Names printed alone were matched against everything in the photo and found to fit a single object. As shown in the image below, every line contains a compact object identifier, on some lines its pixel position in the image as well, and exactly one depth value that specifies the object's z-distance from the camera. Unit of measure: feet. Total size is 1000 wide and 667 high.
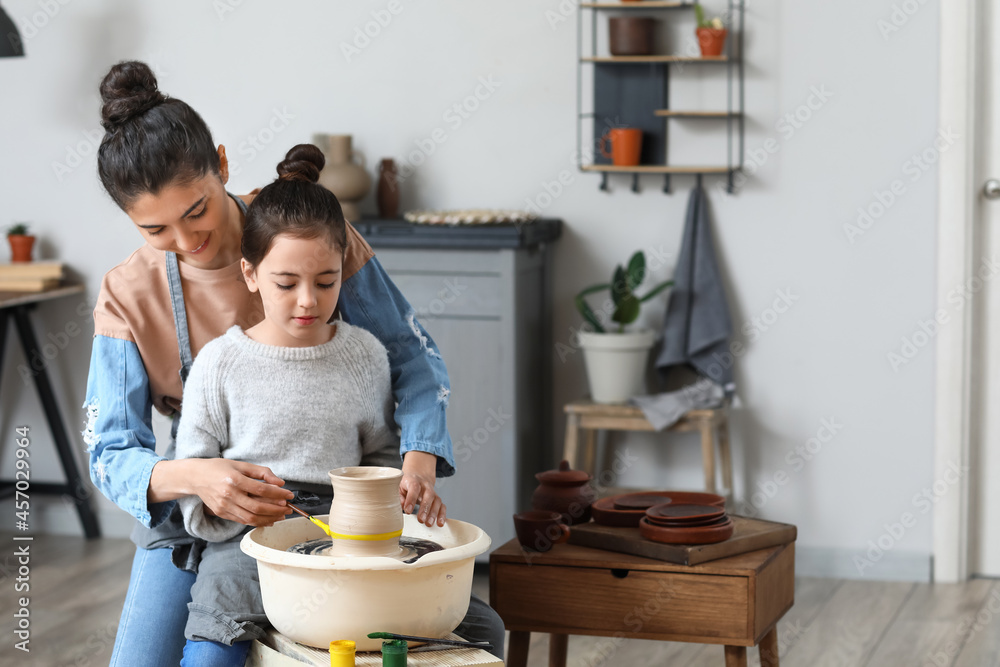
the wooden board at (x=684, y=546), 15.09
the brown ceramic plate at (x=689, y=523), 15.22
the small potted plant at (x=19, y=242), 21.11
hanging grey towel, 19.69
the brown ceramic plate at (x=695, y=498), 15.67
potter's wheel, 14.05
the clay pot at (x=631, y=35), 19.52
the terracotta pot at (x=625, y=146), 19.63
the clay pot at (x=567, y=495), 15.75
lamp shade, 20.06
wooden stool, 19.35
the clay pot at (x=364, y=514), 13.83
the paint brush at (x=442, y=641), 13.69
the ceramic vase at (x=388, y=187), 20.29
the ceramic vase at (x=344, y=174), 20.03
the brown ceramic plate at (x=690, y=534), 15.14
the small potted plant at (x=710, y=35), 19.33
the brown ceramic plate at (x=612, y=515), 15.56
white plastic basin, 13.64
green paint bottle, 13.56
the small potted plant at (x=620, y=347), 19.57
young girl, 14.32
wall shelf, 19.59
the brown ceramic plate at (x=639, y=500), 15.64
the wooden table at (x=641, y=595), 15.02
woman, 14.31
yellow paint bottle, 13.62
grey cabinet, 19.40
